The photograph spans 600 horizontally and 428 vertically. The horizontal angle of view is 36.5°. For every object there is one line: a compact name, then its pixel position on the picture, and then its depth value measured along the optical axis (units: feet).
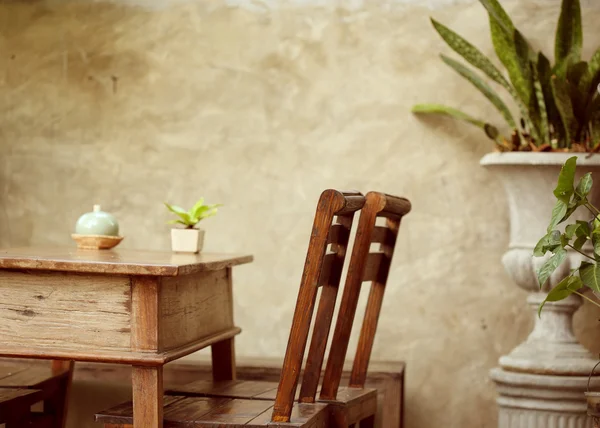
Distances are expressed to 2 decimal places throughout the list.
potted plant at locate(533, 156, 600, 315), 8.10
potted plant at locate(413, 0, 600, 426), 11.76
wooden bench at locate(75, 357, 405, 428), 12.17
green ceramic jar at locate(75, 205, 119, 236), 10.15
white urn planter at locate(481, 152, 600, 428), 11.65
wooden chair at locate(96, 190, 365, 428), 7.86
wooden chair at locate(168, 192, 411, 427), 9.02
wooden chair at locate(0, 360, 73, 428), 10.93
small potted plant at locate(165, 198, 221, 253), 10.48
